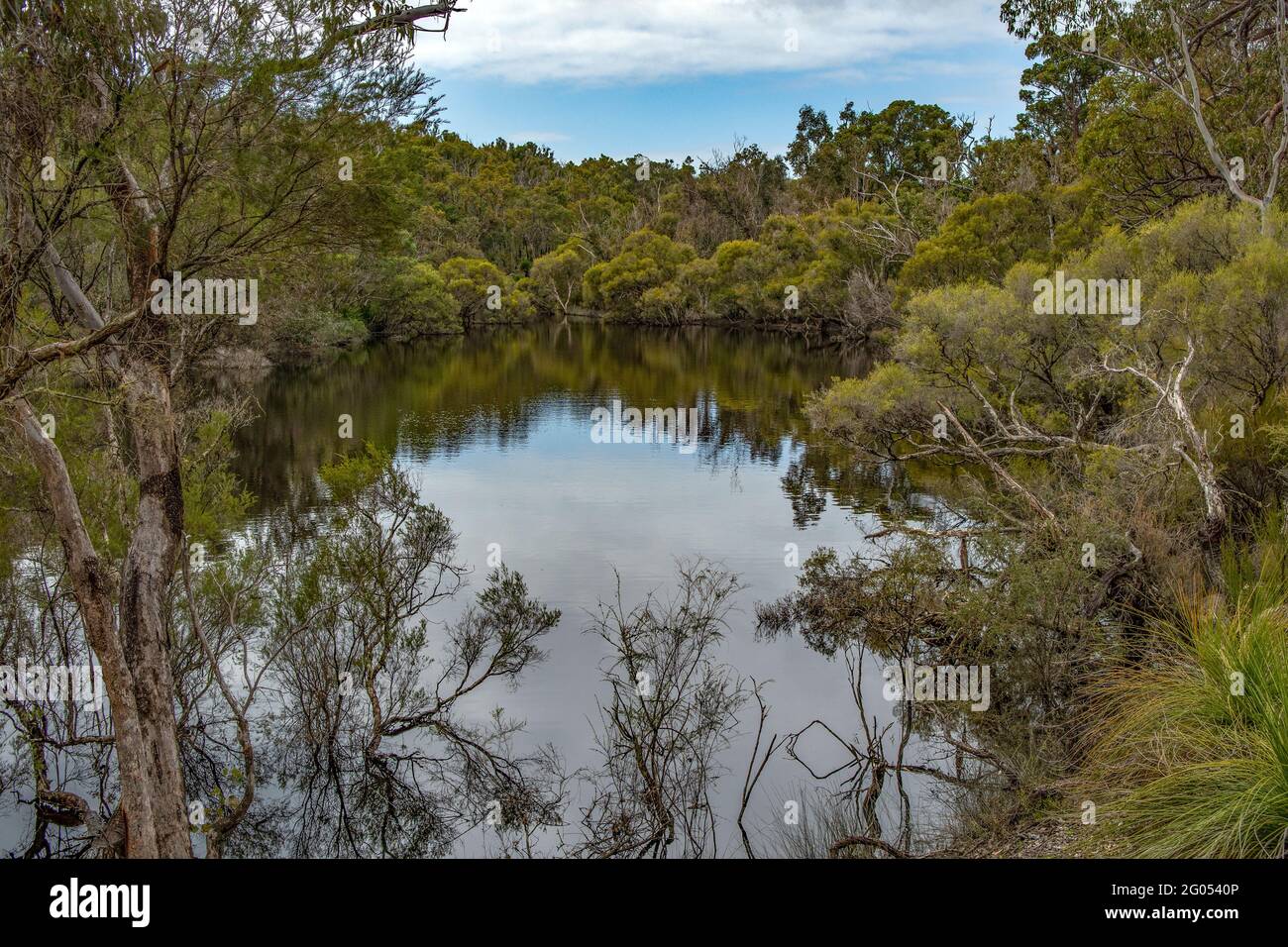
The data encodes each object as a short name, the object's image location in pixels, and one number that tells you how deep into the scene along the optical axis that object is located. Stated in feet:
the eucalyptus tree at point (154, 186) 22.94
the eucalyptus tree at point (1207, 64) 70.90
